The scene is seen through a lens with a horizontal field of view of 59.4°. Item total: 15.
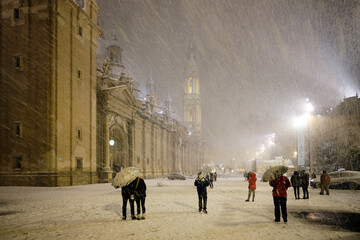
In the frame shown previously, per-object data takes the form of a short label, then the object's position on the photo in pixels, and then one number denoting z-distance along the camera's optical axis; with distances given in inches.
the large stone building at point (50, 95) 968.3
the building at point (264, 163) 2243.5
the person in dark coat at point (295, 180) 622.5
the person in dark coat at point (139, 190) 361.1
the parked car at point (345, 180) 811.4
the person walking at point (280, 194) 345.4
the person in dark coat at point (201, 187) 418.0
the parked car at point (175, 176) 1940.7
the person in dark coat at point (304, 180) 603.8
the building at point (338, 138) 1860.2
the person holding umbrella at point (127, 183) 354.1
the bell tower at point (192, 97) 4568.2
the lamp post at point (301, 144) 2171.9
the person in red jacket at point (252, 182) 559.2
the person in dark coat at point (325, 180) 677.9
